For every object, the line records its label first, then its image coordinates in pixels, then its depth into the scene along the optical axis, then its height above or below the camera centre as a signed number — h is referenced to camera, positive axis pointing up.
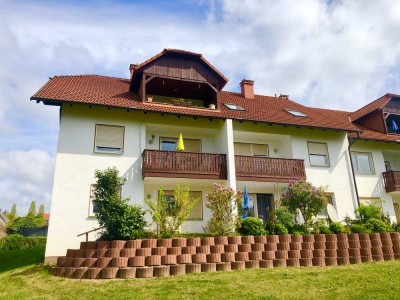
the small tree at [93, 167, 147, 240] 12.57 +1.19
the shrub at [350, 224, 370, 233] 15.11 +0.40
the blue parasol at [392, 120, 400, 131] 23.14 +7.14
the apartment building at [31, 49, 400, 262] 15.73 +5.19
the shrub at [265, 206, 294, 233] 14.89 +0.85
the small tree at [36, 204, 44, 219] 59.01 +6.37
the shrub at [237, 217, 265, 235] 14.35 +0.57
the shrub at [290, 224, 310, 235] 14.81 +0.45
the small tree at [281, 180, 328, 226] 15.91 +1.77
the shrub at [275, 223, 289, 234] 14.45 +0.45
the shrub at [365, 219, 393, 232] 15.30 +0.51
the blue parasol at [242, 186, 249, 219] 16.38 +1.79
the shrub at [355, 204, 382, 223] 16.86 +1.22
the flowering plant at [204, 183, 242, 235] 14.52 +1.32
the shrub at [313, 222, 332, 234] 14.95 +0.43
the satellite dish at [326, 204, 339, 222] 16.78 +1.23
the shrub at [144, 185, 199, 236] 13.32 +1.17
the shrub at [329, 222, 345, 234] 15.02 +0.46
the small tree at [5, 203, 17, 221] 58.55 +6.09
